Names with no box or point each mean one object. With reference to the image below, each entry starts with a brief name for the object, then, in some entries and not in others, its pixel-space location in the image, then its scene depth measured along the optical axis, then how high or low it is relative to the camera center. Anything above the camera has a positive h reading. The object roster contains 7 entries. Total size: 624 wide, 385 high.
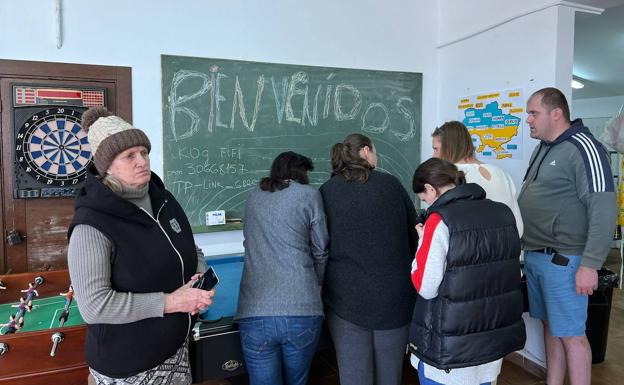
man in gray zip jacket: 2.06 -0.26
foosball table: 1.60 -0.66
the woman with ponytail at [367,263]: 1.79 -0.39
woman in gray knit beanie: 1.26 -0.31
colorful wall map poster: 3.07 +0.32
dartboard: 2.62 +0.08
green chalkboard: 3.02 +0.32
